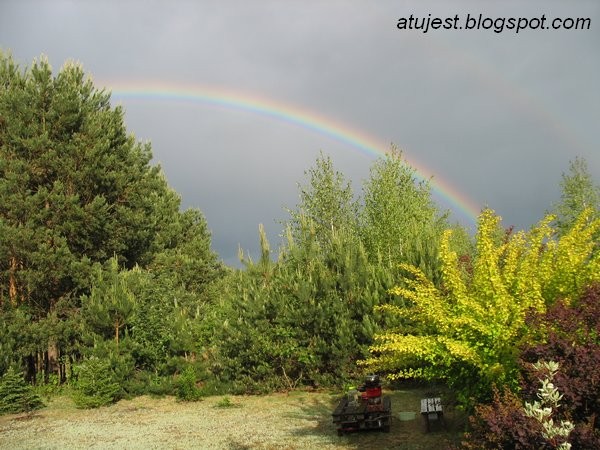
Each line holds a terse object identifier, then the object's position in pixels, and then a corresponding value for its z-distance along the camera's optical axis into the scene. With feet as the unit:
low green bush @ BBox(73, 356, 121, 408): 43.42
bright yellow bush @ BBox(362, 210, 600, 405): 18.94
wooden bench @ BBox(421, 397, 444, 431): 25.99
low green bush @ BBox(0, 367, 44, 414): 42.04
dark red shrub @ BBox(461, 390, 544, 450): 12.46
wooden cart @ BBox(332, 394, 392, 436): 26.99
